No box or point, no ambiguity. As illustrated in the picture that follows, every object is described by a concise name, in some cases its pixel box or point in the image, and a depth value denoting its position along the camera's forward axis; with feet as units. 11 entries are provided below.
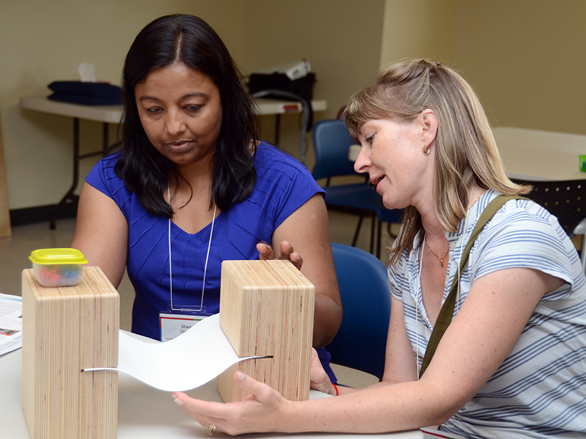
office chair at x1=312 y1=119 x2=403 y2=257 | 11.37
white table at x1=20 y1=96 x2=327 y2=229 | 12.44
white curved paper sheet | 2.67
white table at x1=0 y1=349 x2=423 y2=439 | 2.68
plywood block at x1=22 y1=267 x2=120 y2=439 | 2.40
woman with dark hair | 4.27
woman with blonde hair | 2.76
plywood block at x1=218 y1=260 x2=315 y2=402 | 2.62
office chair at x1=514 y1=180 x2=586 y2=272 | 7.57
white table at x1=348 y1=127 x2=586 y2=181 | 8.67
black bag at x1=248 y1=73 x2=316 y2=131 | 15.97
